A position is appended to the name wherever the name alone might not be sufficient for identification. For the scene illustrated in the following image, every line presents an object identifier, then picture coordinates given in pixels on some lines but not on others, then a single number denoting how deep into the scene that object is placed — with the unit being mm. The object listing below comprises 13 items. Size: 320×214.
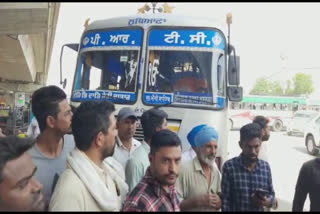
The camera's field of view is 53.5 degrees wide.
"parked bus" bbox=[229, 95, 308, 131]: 24059
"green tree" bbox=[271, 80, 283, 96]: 65938
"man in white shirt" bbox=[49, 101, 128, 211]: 1514
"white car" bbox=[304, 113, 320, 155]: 11747
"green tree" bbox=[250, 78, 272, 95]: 66250
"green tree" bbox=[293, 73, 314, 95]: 60062
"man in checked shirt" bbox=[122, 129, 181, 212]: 1521
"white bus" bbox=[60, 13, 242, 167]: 4094
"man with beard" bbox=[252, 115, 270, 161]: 4033
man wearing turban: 2363
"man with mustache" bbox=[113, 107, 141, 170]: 3076
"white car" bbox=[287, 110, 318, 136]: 19269
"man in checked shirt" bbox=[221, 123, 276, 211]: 2350
